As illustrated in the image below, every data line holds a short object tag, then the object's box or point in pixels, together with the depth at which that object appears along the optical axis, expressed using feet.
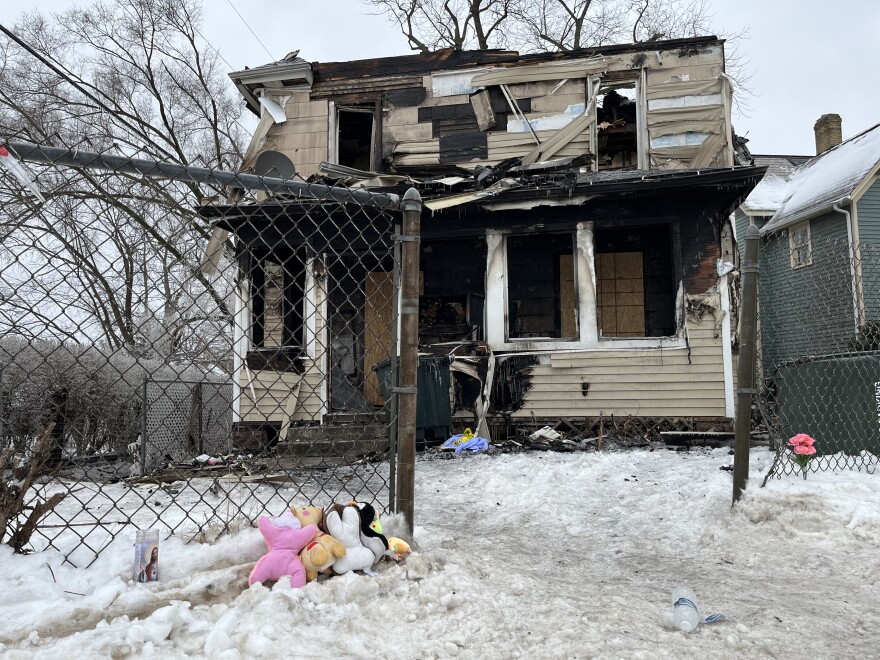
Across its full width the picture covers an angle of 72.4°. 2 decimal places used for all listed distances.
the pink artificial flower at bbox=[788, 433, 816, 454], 13.01
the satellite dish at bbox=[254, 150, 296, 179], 25.57
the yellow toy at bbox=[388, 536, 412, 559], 8.25
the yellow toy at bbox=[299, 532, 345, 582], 7.45
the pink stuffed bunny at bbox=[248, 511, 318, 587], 7.22
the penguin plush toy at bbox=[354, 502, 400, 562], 7.87
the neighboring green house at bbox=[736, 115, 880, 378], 45.68
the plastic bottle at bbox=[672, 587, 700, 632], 7.22
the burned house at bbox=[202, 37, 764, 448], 28.53
